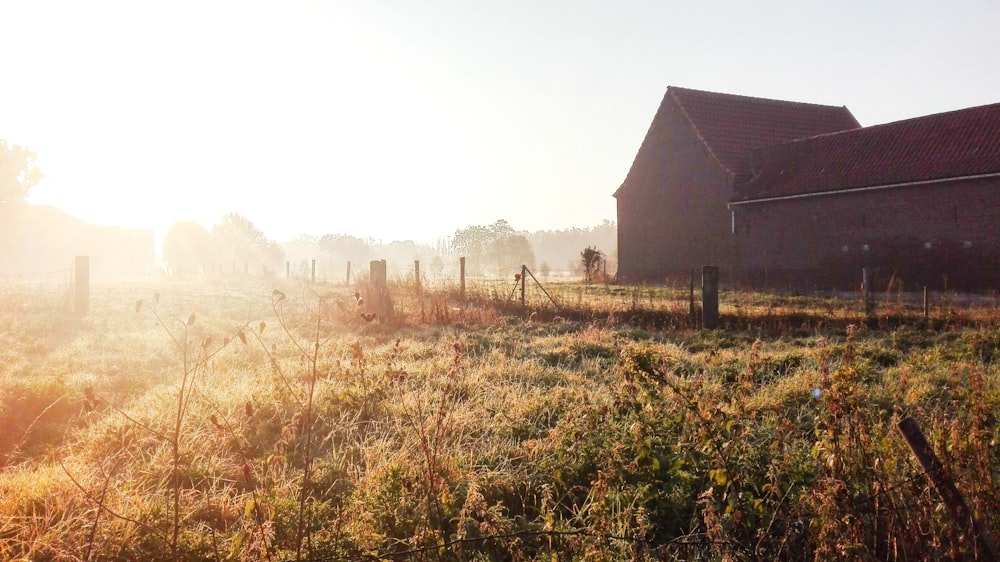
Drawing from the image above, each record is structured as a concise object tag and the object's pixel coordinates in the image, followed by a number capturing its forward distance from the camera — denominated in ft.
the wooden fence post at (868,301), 39.19
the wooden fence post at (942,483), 9.09
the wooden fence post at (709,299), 38.78
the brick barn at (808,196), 62.90
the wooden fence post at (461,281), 50.19
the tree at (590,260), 102.25
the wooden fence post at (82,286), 45.65
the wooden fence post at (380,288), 42.83
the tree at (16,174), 165.58
